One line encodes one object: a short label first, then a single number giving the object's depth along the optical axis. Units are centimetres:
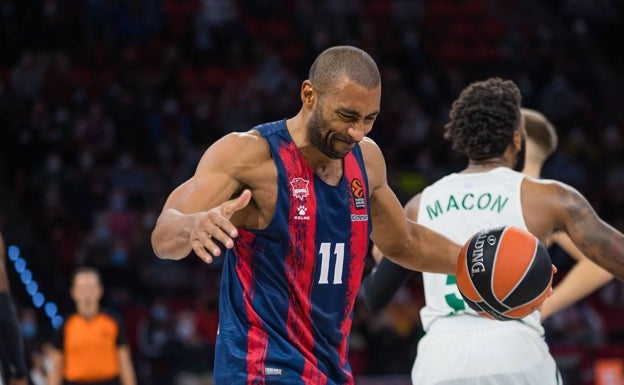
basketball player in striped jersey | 706
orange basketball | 753
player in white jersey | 823
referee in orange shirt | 1736
